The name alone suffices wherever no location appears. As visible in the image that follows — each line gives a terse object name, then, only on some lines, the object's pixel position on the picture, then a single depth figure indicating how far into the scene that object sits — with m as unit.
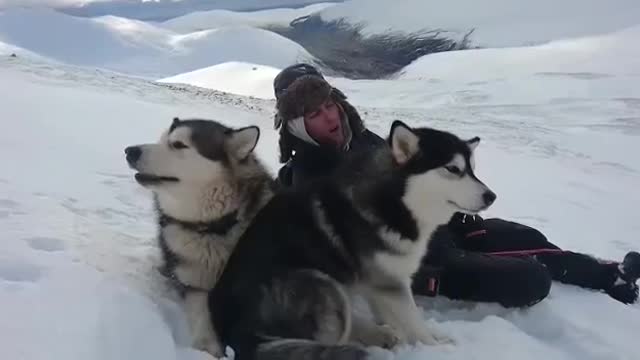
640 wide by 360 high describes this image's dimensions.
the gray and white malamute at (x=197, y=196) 2.76
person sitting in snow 3.19
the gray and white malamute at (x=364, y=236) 2.52
